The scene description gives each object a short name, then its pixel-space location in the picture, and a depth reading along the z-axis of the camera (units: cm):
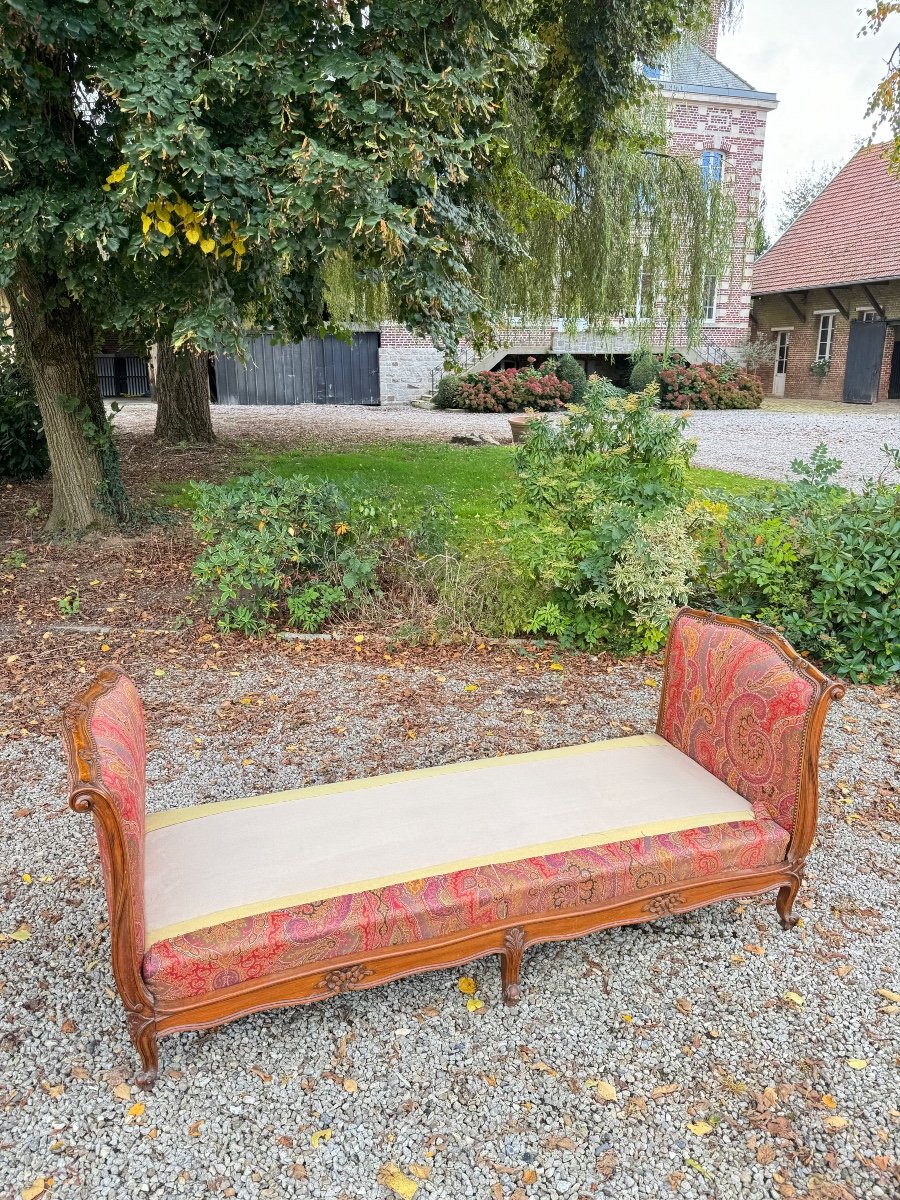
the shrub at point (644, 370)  2057
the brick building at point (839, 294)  2123
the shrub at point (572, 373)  1964
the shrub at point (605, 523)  480
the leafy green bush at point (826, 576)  473
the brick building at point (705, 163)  2125
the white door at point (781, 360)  2472
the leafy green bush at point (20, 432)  938
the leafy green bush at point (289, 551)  524
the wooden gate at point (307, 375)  2220
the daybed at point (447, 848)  209
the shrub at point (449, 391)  2023
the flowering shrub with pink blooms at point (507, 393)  1903
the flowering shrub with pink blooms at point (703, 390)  2056
